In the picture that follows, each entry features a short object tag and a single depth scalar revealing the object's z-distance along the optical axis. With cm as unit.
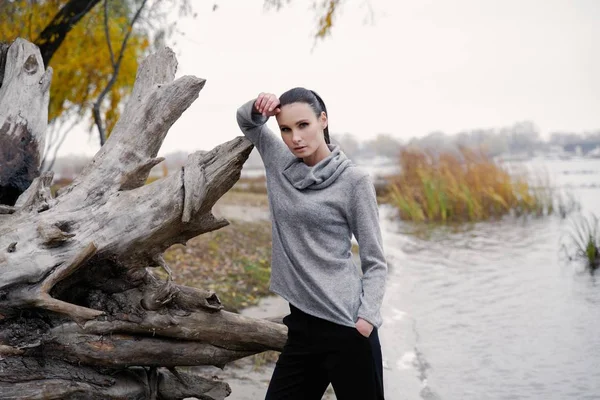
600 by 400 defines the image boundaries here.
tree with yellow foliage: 753
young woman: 282
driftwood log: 324
